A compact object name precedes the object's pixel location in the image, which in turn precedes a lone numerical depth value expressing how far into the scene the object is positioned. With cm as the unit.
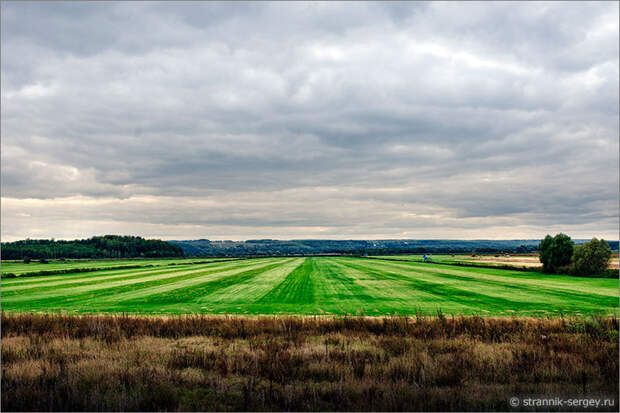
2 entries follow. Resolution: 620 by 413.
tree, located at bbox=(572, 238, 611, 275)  7819
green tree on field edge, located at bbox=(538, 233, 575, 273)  8688
